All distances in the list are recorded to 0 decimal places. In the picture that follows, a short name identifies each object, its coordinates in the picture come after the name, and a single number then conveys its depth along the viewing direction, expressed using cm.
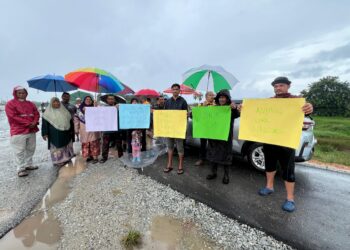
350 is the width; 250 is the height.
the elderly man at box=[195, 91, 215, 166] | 443
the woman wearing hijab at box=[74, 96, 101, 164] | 504
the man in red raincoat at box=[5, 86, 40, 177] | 434
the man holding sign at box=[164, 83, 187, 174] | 408
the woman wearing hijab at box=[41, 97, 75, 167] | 482
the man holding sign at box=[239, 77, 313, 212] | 283
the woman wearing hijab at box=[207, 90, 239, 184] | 358
